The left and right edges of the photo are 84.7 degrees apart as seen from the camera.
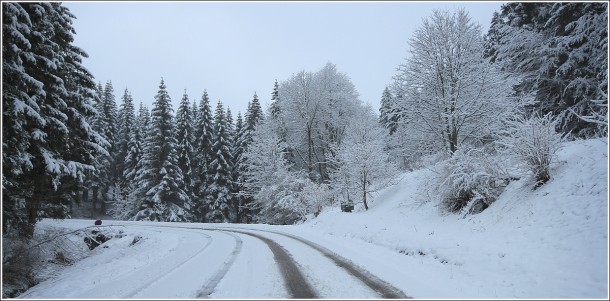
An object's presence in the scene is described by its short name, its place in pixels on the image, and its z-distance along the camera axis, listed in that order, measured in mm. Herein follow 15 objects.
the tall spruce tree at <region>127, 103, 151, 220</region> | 35719
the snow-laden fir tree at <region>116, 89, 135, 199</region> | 51625
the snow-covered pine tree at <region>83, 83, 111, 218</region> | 44394
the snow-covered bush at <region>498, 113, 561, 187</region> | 10031
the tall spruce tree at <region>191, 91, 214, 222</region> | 41556
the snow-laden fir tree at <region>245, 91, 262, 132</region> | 42750
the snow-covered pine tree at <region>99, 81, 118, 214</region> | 49781
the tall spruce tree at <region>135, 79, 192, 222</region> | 35000
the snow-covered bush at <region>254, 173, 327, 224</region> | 27953
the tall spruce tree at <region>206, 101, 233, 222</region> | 38906
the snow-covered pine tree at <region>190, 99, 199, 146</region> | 42562
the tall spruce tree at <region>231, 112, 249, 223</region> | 40062
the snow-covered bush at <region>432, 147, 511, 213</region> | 12094
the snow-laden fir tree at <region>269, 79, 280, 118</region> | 37416
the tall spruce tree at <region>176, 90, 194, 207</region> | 39844
